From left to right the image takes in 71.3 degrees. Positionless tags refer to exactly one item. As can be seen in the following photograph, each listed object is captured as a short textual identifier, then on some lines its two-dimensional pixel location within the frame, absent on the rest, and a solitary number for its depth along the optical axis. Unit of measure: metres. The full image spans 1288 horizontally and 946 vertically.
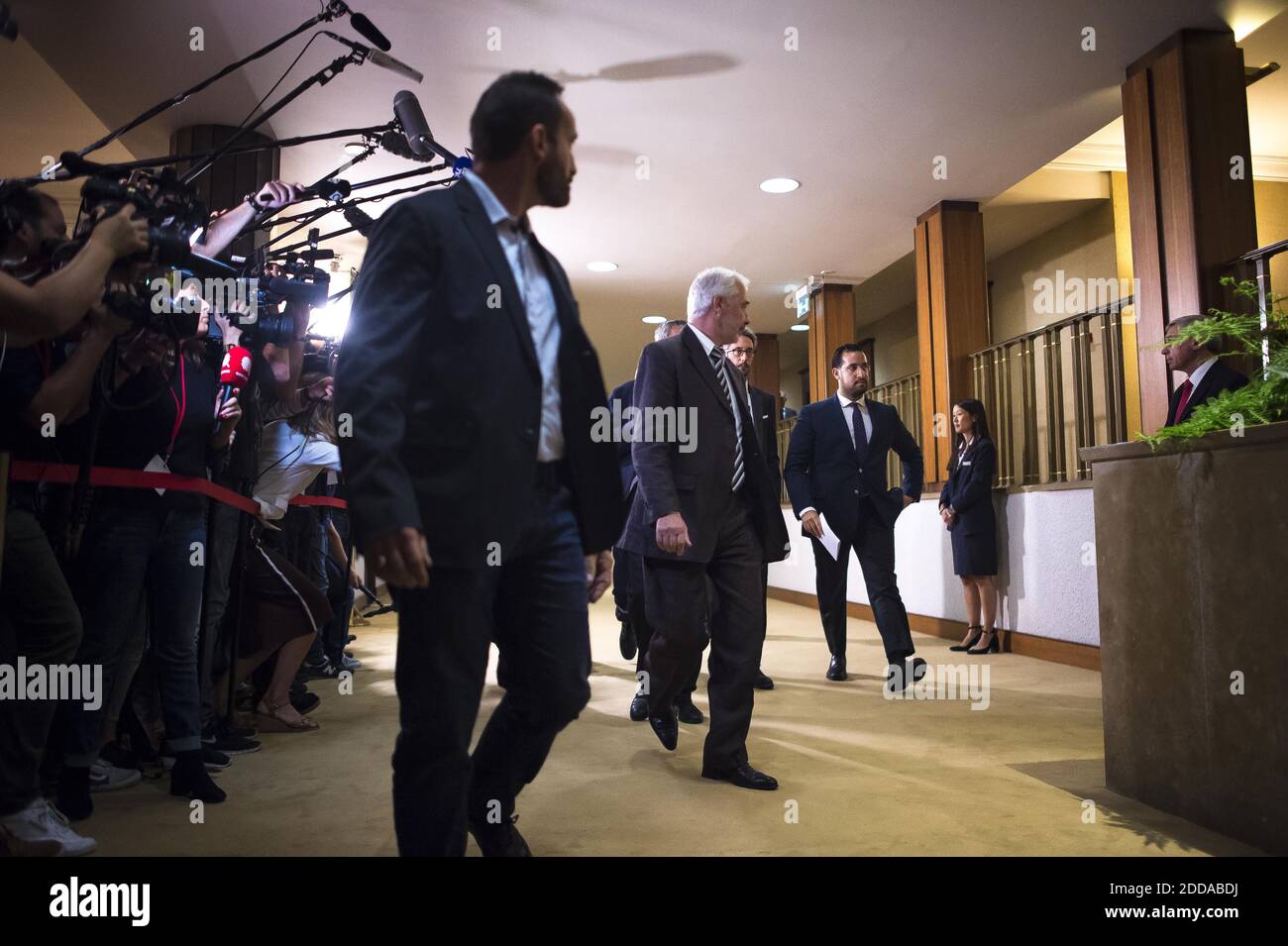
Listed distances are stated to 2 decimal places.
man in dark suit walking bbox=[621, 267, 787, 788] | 2.45
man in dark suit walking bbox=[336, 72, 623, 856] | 1.22
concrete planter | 1.91
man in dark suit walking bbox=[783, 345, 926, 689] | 4.03
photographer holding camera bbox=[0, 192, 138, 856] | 1.80
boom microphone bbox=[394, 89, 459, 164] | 2.62
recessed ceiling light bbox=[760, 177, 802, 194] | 6.35
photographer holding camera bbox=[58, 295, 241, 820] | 2.15
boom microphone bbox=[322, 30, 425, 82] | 3.15
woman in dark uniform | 5.39
